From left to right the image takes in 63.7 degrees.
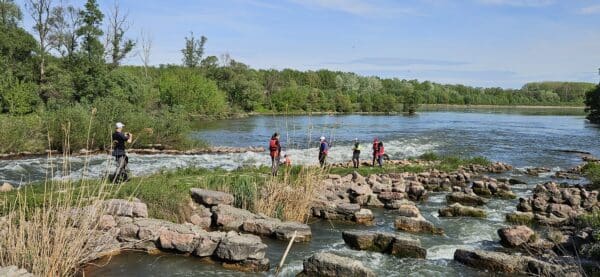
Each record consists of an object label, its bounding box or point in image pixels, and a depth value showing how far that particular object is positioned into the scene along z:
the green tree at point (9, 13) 44.84
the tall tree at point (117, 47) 51.75
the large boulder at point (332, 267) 9.14
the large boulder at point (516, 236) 12.23
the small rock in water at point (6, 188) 13.13
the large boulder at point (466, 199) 18.06
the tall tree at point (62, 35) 46.45
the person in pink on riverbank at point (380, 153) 24.30
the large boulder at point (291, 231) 11.95
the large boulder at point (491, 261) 10.09
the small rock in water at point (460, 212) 15.80
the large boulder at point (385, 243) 11.13
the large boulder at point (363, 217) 14.67
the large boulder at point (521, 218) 15.25
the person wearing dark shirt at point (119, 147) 13.95
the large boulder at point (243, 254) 9.86
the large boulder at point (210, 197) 13.40
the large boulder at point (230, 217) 12.61
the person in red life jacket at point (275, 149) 17.84
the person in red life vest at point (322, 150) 19.94
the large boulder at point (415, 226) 13.55
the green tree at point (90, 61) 44.41
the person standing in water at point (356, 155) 23.51
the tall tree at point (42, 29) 45.19
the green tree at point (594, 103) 74.38
